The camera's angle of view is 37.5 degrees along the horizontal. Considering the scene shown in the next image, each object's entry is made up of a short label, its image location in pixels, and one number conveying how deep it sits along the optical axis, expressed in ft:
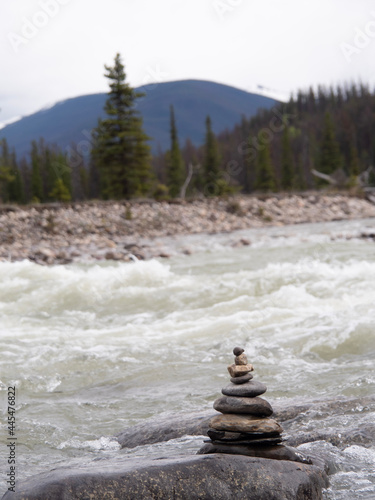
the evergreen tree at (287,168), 234.38
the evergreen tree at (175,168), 181.98
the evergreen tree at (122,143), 112.06
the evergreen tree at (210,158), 180.34
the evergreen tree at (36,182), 239.71
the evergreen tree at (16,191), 235.20
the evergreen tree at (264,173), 210.38
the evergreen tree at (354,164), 220.23
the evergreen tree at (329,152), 220.64
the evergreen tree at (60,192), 142.82
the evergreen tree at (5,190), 235.20
